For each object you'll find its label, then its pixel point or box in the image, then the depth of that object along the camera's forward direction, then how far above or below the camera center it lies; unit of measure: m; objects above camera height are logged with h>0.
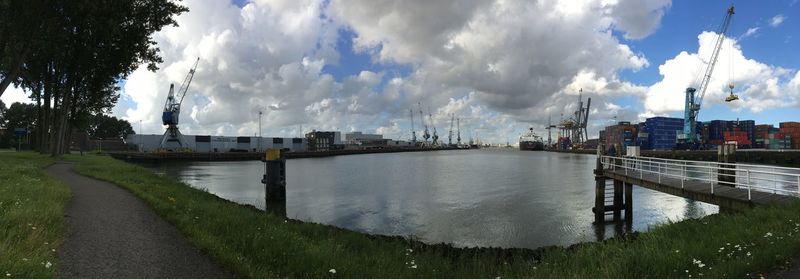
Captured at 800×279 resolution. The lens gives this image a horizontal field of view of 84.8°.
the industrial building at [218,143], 146.75 +1.54
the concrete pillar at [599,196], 26.59 -2.99
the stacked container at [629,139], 194.68 +3.75
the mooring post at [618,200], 27.42 -3.32
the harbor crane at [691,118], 133.62 +9.09
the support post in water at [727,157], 20.77 -0.46
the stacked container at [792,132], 165.25 +5.84
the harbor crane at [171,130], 138.09 +5.48
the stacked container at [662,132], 177.00 +6.25
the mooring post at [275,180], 31.88 -2.40
